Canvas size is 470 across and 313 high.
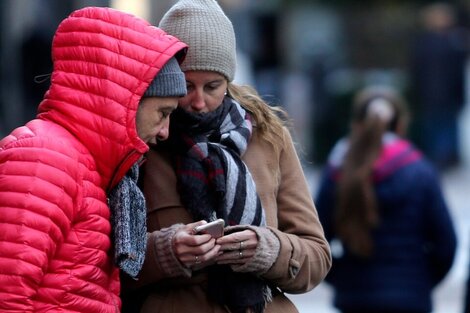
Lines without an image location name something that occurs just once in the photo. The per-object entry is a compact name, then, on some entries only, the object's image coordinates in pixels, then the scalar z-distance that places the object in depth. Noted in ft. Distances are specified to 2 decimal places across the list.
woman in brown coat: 24.48
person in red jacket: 21.09
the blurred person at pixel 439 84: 114.42
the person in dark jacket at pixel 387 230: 41.75
